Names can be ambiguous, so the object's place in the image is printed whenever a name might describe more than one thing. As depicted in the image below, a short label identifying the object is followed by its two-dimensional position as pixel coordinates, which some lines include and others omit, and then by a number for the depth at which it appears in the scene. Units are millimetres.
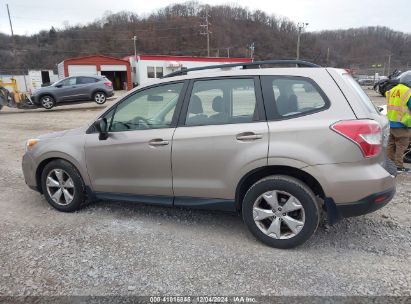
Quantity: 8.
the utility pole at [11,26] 55612
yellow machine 17156
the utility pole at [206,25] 60438
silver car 16875
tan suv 3094
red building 41625
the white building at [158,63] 44594
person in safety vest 5496
